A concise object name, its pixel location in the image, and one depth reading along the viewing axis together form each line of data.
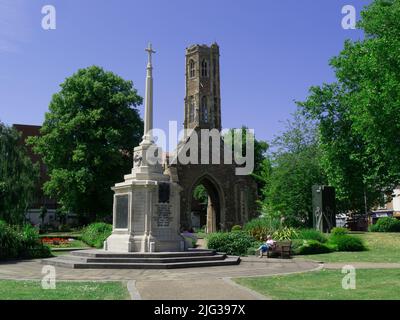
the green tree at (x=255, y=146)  59.29
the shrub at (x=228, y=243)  20.67
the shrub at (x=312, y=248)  21.62
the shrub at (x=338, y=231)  24.50
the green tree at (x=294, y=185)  35.69
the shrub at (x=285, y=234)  23.85
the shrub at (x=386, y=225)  33.50
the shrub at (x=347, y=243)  22.84
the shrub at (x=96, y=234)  25.50
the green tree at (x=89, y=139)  35.78
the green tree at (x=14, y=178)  27.75
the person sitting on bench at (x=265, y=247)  19.58
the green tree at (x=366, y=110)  22.36
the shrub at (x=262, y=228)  25.06
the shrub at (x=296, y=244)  21.58
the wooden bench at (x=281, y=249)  19.55
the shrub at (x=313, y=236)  23.89
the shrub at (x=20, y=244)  19.30
